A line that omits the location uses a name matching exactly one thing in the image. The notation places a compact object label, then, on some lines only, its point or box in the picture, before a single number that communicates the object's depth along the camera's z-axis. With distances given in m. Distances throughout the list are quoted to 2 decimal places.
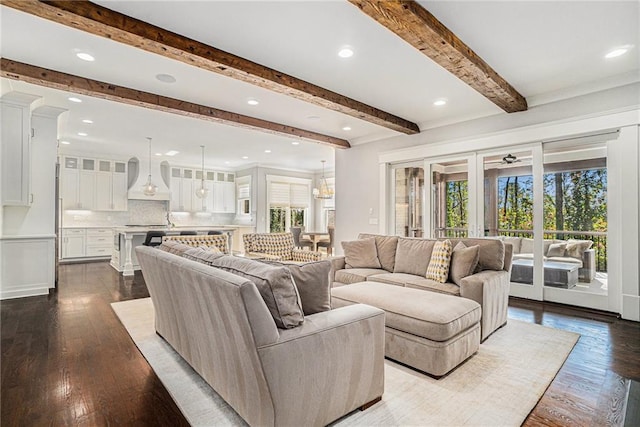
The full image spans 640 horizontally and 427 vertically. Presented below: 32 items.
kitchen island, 6.27
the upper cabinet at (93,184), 7.85
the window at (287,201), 10.23
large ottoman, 2.24
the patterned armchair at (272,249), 5.65
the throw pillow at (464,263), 3.21
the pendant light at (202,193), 8.23
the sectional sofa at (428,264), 2.98
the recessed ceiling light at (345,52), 3.05
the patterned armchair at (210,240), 5.20
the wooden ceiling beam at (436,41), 2.23
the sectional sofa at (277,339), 1.47
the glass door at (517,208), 4.42
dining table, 8.25
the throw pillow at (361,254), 4.18
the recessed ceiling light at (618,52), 3.06
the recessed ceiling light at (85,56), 3.19
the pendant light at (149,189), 7.62
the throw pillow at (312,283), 1.86
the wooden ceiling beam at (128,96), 3.42
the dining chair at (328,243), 8.20
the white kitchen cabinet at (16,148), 4.27
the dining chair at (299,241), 8.33
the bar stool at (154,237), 6.18
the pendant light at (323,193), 8.68
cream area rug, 1.83
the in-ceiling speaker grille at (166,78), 3.68
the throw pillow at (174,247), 2.47
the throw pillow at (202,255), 2.05
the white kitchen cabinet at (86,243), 7.63
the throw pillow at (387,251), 4.07
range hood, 8.55
